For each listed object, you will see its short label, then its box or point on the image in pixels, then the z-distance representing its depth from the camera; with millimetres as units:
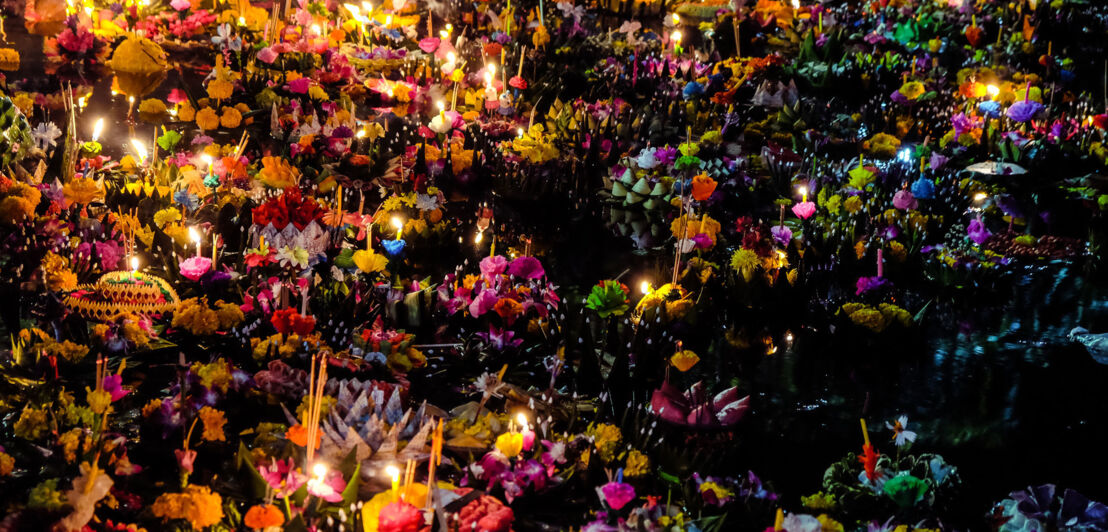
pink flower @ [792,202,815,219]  4934
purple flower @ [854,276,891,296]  4336
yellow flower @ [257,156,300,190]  5000
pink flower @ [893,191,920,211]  5219
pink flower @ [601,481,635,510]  2811
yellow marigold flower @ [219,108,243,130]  5699
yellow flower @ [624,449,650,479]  3089
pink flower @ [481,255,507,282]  3960
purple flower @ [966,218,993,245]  5145
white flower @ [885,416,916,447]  3174
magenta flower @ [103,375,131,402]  3113
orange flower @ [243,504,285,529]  2482
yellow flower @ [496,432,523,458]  2980
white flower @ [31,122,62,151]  5032
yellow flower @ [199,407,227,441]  3018
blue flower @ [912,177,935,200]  5414
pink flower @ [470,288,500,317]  3840
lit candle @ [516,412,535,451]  3059
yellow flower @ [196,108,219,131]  5678
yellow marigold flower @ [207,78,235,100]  5824
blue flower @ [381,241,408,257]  4129
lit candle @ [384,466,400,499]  2678
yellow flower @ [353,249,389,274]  4109
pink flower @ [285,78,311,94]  6094
